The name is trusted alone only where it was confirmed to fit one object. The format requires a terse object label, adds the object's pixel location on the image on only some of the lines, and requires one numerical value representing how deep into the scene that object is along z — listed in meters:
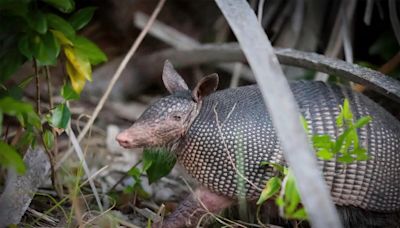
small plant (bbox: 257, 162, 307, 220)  3.74
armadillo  5.63
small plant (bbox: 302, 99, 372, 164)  4.39
